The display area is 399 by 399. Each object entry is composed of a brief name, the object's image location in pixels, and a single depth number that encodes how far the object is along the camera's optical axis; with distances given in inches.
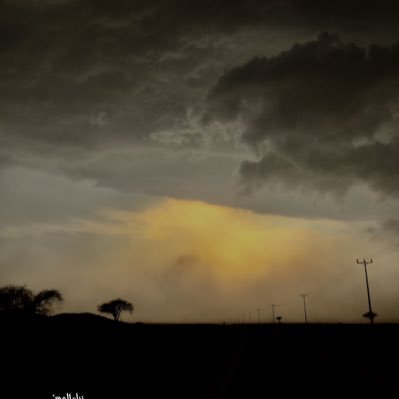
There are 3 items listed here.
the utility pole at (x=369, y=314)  2913.6
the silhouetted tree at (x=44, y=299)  3216.0
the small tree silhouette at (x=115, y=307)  5354.3
